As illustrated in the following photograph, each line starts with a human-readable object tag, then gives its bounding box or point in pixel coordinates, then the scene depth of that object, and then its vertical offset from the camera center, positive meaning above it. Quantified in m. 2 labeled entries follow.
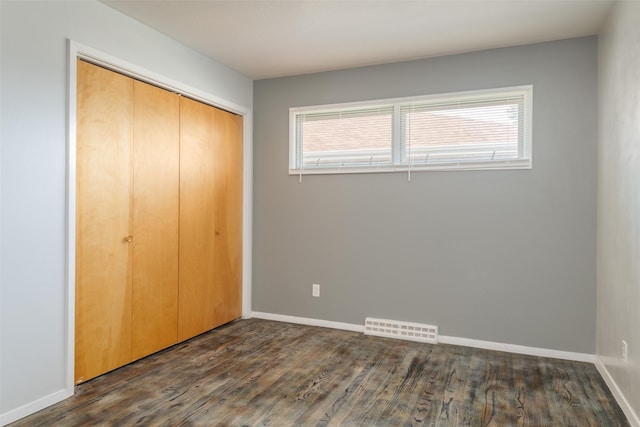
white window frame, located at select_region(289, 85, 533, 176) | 3.37 +0.66
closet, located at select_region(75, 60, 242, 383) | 2.68 -0.06
